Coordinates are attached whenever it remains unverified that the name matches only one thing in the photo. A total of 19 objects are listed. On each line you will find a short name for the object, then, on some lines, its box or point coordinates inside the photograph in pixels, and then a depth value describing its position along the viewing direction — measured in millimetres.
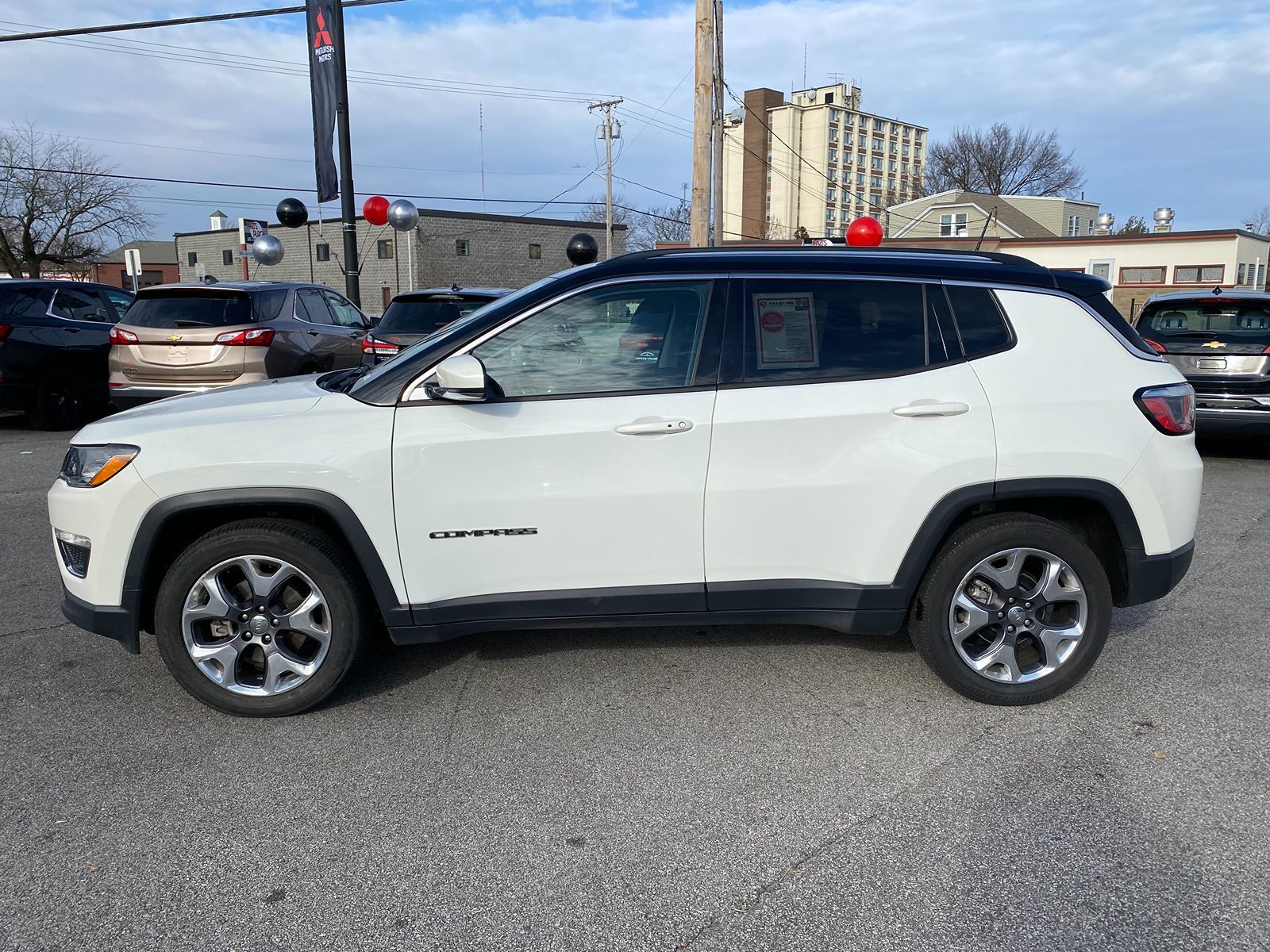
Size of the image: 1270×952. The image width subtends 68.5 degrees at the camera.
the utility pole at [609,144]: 45712
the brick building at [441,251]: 43438
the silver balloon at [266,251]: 22531
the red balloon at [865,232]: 7598
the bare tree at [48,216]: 40844
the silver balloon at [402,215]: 19188
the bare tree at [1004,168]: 71312
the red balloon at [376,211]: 20453
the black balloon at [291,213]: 18766
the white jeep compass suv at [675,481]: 3508
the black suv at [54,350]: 10578
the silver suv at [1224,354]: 8727
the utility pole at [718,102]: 15969
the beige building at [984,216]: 49844
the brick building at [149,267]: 73125
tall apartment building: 104438
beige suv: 9430
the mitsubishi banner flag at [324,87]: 14688
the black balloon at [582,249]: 14039
